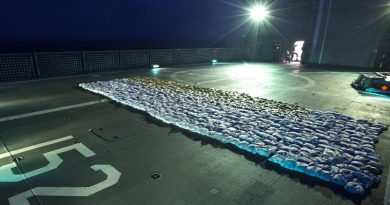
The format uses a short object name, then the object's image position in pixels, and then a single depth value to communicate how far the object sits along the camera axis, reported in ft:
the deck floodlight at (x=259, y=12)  74.90
